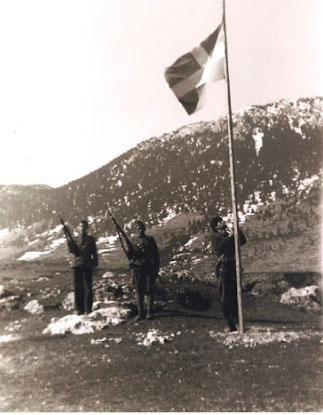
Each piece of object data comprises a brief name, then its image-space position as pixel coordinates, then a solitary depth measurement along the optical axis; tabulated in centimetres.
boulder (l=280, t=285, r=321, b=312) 1180
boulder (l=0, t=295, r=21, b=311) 1138
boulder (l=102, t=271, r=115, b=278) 1428
